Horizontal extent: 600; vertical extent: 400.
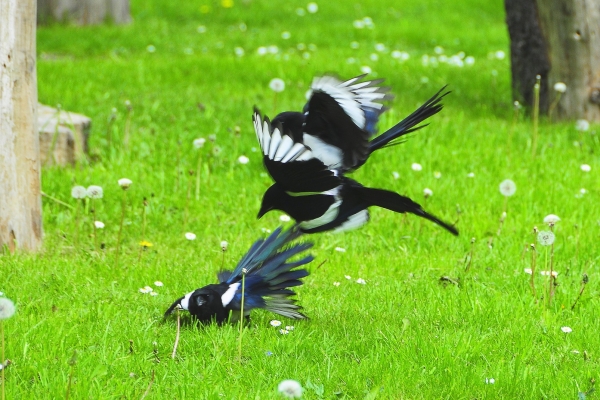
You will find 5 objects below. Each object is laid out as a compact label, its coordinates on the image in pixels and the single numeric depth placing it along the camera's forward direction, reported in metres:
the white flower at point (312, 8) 23.62
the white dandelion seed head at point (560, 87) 11.81
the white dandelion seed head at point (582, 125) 11.77
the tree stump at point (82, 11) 20.16
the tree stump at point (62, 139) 10.26
